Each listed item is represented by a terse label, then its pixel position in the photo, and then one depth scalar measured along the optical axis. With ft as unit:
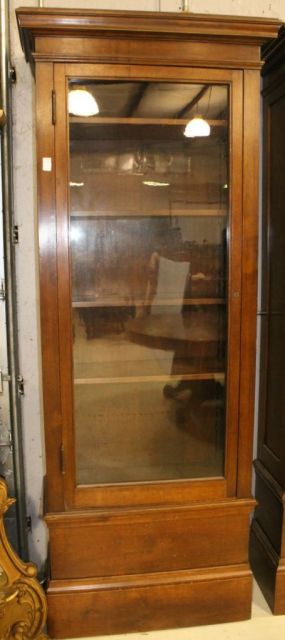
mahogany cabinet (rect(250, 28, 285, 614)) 5.16
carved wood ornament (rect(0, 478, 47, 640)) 4.41
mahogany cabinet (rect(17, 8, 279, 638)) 4.29
